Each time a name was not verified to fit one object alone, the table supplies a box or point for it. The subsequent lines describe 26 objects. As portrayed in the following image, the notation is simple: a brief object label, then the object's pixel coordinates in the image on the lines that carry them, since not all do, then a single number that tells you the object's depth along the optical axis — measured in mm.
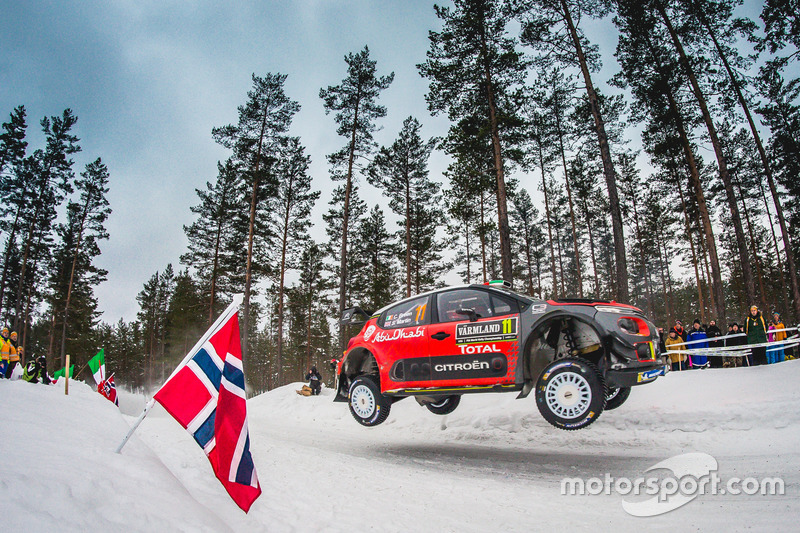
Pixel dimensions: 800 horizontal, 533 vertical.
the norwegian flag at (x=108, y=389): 14469
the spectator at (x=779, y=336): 10594
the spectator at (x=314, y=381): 16841
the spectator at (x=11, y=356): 9797
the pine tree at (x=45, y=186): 26969
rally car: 5000
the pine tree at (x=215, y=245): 28016
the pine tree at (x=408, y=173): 24062
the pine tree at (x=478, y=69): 14009
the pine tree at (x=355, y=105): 19906
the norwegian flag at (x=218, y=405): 3000
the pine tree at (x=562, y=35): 13047
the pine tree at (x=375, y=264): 29703
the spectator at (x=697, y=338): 12307
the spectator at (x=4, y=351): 9469
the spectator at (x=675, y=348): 11738
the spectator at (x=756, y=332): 9914
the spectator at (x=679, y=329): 12617
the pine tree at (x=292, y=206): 25094
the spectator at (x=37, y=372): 12130
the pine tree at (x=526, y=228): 35625
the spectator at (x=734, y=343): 12072
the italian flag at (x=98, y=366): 13195
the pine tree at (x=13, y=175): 25703
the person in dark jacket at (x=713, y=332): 12672
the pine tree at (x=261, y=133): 21828
